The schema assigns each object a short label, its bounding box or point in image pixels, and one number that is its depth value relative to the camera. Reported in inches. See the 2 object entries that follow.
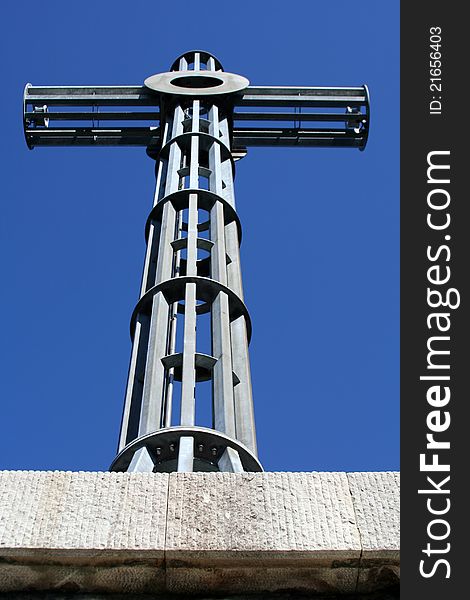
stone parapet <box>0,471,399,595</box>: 239.6
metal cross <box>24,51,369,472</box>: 377.4
